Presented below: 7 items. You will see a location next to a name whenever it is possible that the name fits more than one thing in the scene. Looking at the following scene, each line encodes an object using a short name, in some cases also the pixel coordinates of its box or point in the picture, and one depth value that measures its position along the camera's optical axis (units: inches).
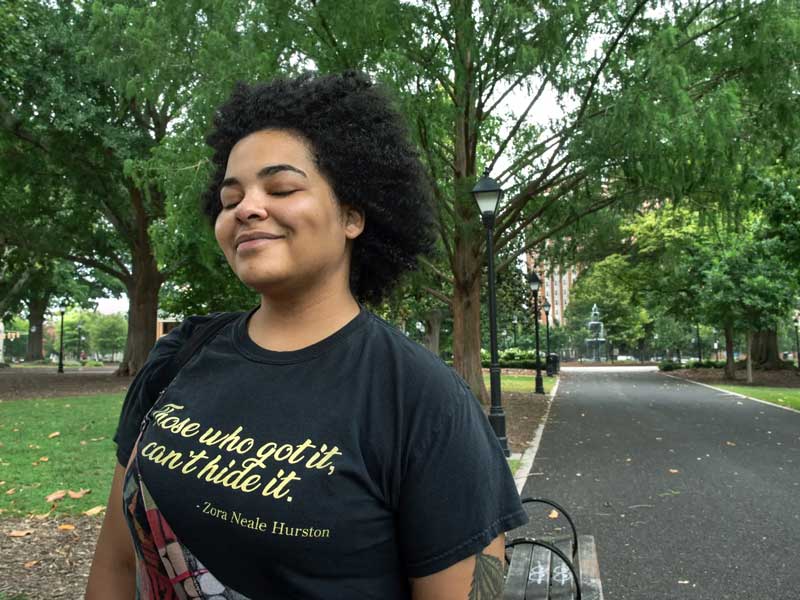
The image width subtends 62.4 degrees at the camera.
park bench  124.2
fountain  2502.5
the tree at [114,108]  386.6
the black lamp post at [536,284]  865.7
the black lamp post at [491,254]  393.7
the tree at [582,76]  365.4
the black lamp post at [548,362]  1246.4
